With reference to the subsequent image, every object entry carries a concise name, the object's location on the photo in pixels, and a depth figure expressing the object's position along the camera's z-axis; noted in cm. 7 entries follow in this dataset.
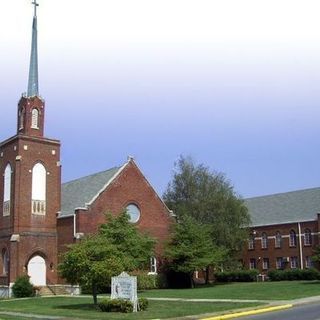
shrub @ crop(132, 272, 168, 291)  4803
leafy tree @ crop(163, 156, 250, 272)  5866
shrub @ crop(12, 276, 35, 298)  4562
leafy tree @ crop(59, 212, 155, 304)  2895
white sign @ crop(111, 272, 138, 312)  2653
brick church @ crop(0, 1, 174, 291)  4903
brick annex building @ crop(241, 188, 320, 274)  7038
